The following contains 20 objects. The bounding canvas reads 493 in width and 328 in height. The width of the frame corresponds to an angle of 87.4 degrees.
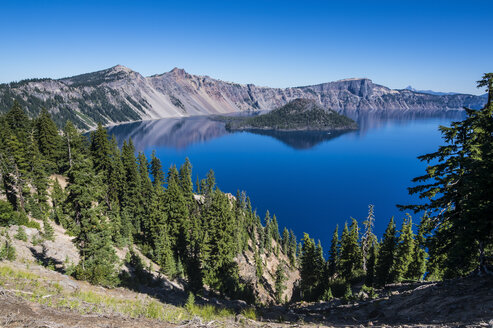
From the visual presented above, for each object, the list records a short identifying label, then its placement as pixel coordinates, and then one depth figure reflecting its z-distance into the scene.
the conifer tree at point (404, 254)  34.36
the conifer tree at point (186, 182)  62.55
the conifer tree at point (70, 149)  20.28
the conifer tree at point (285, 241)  81.55
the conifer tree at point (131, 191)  48.81
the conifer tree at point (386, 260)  34.87
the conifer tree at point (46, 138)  49.59
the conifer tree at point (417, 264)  35.44
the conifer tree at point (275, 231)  84.62
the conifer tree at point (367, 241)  40.63
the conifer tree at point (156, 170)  67.06
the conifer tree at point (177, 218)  41.31
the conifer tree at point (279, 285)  49.98
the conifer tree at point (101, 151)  46.69
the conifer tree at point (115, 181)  47.44
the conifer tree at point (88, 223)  19.84
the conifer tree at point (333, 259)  47.78
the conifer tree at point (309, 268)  43.81
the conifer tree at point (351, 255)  41.02
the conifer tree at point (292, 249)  80.75
